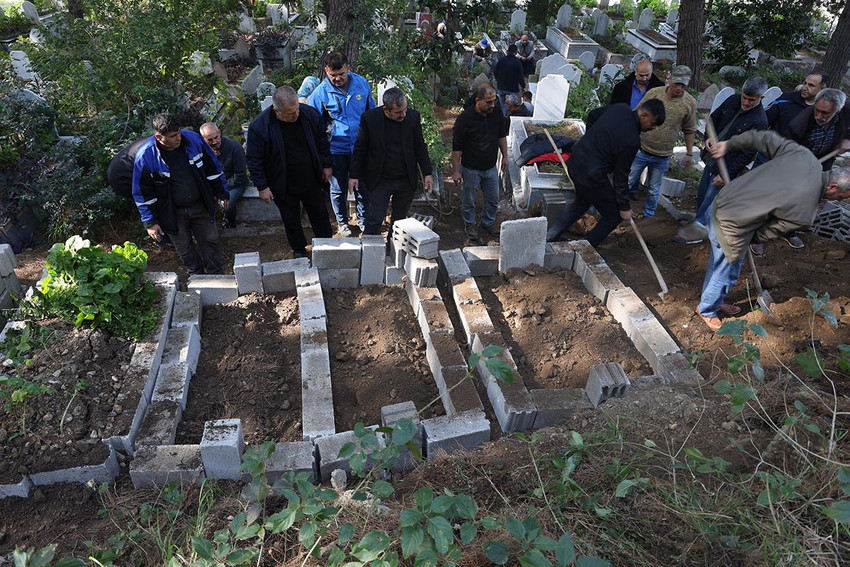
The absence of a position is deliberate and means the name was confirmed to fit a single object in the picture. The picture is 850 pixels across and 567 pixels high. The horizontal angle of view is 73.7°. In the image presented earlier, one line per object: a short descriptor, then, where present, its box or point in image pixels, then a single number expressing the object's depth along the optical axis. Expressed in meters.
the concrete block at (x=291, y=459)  3.39
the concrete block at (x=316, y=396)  3.77
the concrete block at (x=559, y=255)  5.62
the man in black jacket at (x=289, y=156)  5.08
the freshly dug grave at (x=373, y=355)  4.17
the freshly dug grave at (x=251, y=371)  3.96
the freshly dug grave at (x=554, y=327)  4.52
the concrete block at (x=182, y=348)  4.28
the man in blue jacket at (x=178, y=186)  4.68
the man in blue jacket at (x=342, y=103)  5.68
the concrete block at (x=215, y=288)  5.00
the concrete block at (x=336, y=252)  5.13
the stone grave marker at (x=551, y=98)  8.73
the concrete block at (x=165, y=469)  3.36
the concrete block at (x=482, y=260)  5.49
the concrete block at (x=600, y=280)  5.17
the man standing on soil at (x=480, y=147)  5.89
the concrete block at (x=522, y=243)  5.30
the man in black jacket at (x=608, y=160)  5.23
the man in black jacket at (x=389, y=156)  5.30
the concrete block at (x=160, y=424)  3.62
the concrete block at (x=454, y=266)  5.17
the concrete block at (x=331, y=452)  3.48
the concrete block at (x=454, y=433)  3.59
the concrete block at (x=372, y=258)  5.17
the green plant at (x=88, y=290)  4.15
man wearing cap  6.10
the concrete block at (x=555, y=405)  3.88
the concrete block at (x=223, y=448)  3.31
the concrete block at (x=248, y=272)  4.98
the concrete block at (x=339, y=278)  5.29
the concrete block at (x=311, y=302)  4.77
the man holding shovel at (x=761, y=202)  4.10
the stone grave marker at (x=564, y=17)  15.83
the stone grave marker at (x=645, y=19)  16.12
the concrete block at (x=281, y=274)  5.12
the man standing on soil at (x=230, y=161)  5.84
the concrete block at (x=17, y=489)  3.27
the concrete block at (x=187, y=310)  4.62
